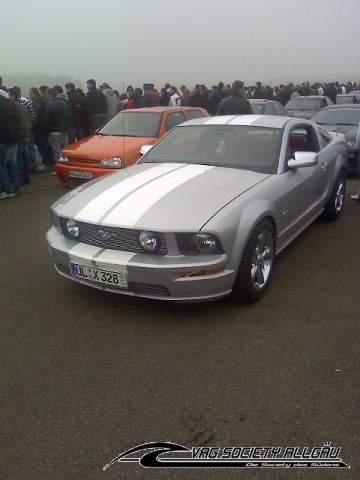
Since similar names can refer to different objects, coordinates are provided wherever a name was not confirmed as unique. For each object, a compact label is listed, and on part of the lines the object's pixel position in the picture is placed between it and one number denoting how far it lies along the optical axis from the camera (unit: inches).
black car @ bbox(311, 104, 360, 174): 344.2
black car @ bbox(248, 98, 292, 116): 450.5
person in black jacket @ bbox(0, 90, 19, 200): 290.4
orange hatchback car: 284.7
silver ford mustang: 126.5
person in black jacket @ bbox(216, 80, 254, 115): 351.9
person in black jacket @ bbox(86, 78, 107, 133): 420.2
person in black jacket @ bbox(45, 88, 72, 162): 367.2
